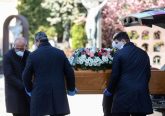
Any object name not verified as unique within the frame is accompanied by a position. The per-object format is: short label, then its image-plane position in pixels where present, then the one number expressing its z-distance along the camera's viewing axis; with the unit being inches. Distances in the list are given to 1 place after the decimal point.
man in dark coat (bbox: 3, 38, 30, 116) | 589.9
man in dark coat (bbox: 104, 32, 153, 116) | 514.8
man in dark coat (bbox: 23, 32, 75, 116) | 505.9
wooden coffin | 567.3
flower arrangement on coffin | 574.2
